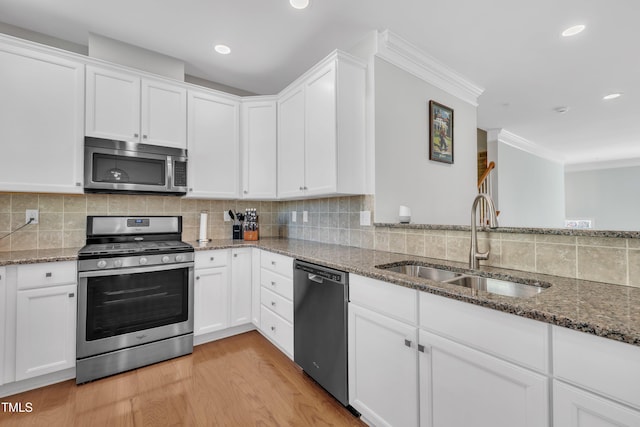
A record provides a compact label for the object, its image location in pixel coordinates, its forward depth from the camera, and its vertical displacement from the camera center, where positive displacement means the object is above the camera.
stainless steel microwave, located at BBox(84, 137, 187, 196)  2.24 +0.43
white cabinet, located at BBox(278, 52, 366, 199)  2.21 +0.75
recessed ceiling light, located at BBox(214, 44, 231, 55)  2.53 +1.54
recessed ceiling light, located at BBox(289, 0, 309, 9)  1.97 +1.52
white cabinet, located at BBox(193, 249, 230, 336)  2.44 -0.66
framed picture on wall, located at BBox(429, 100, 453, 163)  2.82 +0.88
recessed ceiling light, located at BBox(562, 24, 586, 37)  2.29 +1.55
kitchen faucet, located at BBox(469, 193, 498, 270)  1.54 -0.16
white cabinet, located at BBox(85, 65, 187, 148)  2.27 +0.94
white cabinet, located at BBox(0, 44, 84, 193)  1.99 +0.71
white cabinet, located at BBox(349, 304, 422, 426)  1.29 -0.76
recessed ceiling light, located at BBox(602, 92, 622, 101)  3.59 +1.58
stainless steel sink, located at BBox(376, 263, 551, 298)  1.34 -0.34
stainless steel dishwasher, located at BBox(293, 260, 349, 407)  1.65 -0.69
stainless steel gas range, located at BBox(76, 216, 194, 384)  1.99 -0.65
